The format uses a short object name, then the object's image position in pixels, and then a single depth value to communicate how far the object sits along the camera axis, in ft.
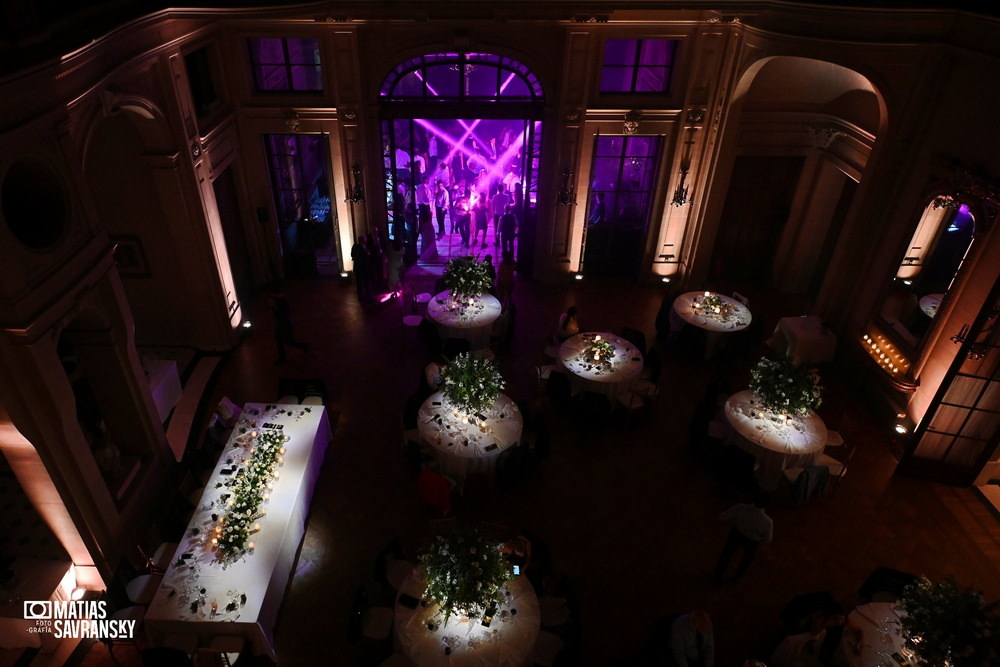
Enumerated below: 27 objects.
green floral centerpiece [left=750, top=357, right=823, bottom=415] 28.96
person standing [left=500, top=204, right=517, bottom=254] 46.11
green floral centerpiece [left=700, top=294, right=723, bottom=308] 38.63
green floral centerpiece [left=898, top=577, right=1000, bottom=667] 18.60
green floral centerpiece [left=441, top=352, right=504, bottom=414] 28.09
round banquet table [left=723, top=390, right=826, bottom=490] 28.86
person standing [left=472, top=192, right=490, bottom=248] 49.27
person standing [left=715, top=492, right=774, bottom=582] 23.81
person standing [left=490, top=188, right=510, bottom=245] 49.34
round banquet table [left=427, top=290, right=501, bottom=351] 36.32
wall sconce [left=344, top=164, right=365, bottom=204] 41.96
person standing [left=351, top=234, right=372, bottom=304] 40.93
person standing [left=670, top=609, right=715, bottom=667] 20.56
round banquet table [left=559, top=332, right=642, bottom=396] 32.96
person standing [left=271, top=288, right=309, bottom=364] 34.99
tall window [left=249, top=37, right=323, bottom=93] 38.65
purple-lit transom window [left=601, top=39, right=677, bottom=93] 38.96
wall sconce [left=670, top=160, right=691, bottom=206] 41.81
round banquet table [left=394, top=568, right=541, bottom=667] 20.34
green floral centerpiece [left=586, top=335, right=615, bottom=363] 33.32
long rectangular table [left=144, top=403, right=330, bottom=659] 20.98
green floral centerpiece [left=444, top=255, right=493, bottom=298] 36.73
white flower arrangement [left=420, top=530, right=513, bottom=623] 19.94
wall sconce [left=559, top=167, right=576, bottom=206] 42.14
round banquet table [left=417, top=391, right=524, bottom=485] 27.91
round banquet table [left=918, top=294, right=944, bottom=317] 34.83
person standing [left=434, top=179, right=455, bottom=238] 50.06
